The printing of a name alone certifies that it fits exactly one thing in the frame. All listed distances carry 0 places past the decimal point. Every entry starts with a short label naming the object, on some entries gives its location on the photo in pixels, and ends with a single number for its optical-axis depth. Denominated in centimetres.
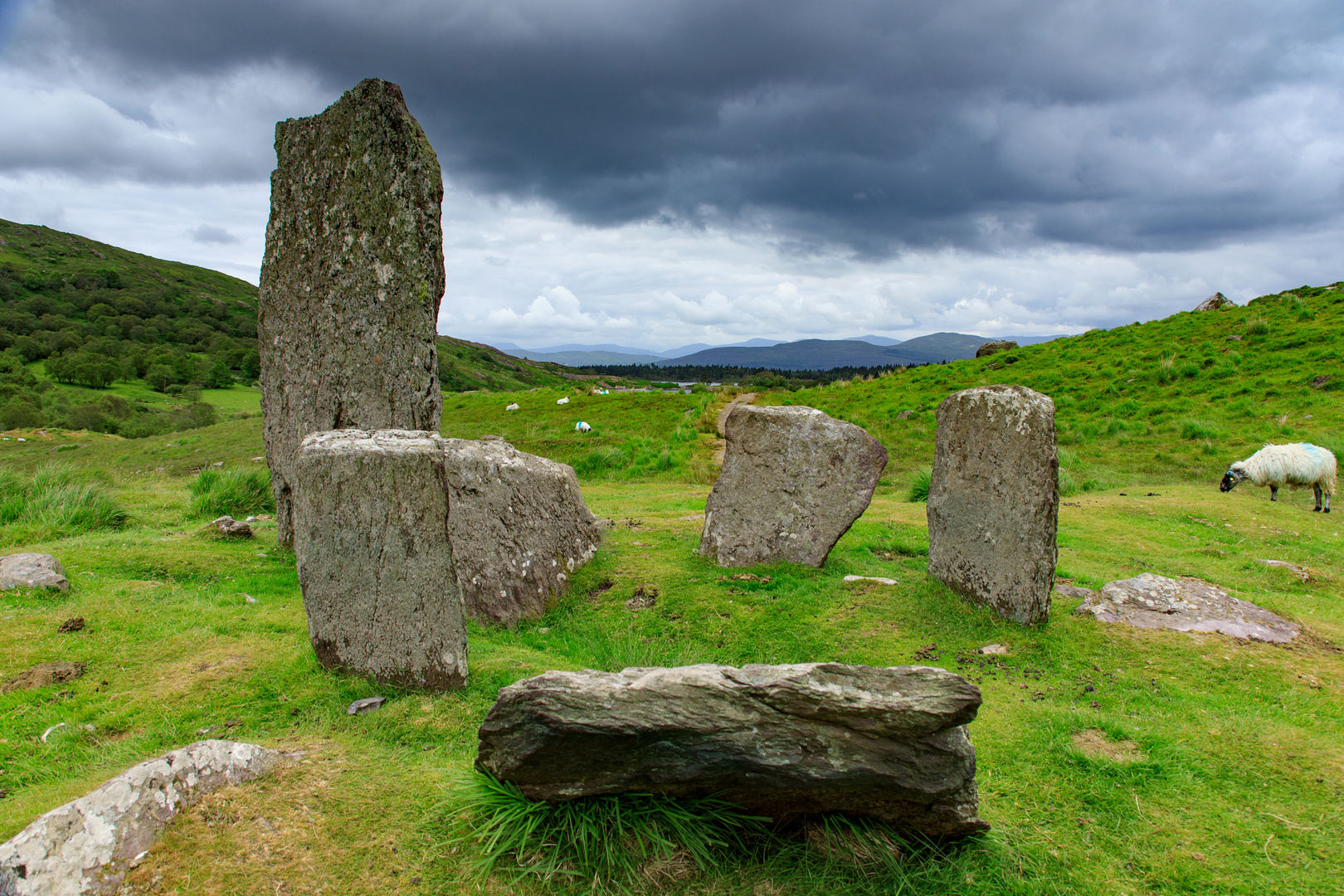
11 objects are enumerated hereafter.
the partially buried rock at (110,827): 261
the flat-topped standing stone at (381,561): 492
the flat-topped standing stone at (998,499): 674
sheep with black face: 1301
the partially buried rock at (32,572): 621
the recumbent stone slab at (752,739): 322
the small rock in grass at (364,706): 461
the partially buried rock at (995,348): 3521
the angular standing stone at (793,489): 895
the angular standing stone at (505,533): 717
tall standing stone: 813
